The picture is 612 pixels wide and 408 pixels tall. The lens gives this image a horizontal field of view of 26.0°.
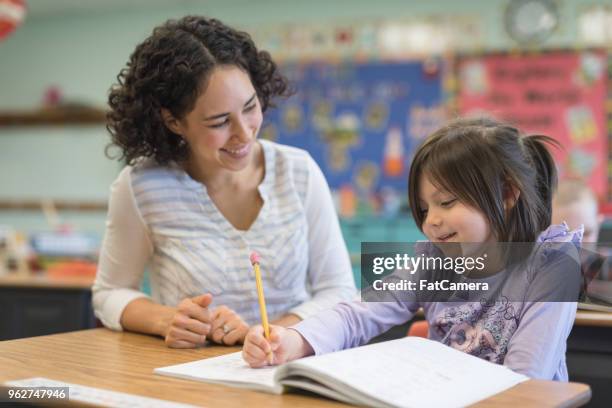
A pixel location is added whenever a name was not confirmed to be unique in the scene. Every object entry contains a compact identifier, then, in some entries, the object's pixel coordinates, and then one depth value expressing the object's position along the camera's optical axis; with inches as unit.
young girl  79.1
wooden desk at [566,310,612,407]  91.8
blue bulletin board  252.0
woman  93.4
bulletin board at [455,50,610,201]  234.9
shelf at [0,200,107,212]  303.5
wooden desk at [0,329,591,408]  70.7
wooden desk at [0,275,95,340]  170.4
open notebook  70.0
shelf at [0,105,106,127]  303.1
